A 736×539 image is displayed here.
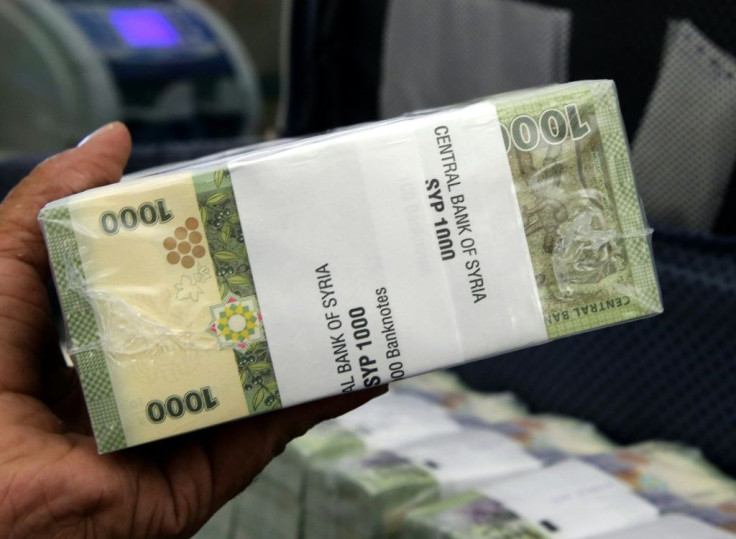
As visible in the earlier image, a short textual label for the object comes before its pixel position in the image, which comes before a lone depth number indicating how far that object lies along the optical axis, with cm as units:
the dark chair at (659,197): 52
